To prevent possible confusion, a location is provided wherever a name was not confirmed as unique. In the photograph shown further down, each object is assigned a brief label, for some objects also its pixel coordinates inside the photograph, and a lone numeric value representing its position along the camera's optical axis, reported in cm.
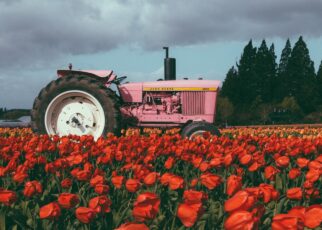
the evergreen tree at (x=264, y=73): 6231
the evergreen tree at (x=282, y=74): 6181
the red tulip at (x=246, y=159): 434
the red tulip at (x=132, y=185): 310
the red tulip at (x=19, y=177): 366
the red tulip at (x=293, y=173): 402
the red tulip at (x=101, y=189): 306
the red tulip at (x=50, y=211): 240
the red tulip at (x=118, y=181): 324
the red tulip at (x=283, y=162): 450
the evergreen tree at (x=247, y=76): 5997
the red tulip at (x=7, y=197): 281
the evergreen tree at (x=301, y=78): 5950
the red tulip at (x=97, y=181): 321
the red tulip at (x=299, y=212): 211
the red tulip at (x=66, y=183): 353
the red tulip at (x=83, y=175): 361
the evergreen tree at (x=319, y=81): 6202
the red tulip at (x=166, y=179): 332
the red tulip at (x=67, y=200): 260
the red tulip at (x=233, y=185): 292
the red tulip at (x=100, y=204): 249
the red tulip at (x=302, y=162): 448
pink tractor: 880
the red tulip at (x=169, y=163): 446
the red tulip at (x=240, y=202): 213
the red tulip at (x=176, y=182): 314
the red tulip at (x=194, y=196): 257
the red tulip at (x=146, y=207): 212
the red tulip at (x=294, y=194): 308
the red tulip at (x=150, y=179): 330
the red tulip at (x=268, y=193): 286
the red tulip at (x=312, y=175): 355
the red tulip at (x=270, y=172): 387
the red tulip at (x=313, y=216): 209
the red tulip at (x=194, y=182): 357
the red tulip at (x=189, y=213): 209
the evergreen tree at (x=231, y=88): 5981
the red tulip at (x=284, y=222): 188
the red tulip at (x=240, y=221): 186
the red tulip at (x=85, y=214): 230
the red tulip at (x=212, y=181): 328
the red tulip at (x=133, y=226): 166
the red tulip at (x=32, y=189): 313
